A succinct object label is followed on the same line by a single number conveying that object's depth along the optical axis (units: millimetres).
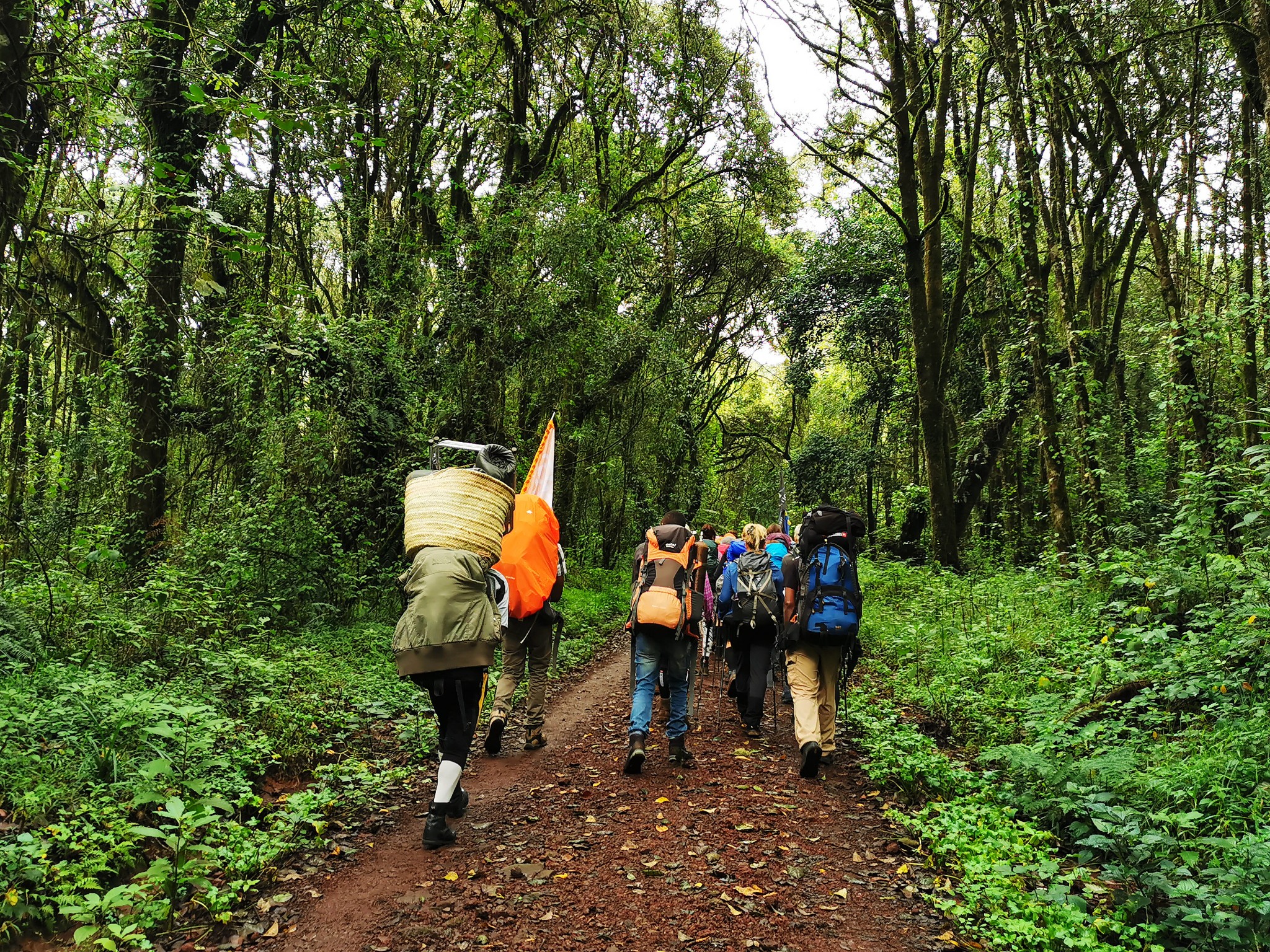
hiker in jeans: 6184
